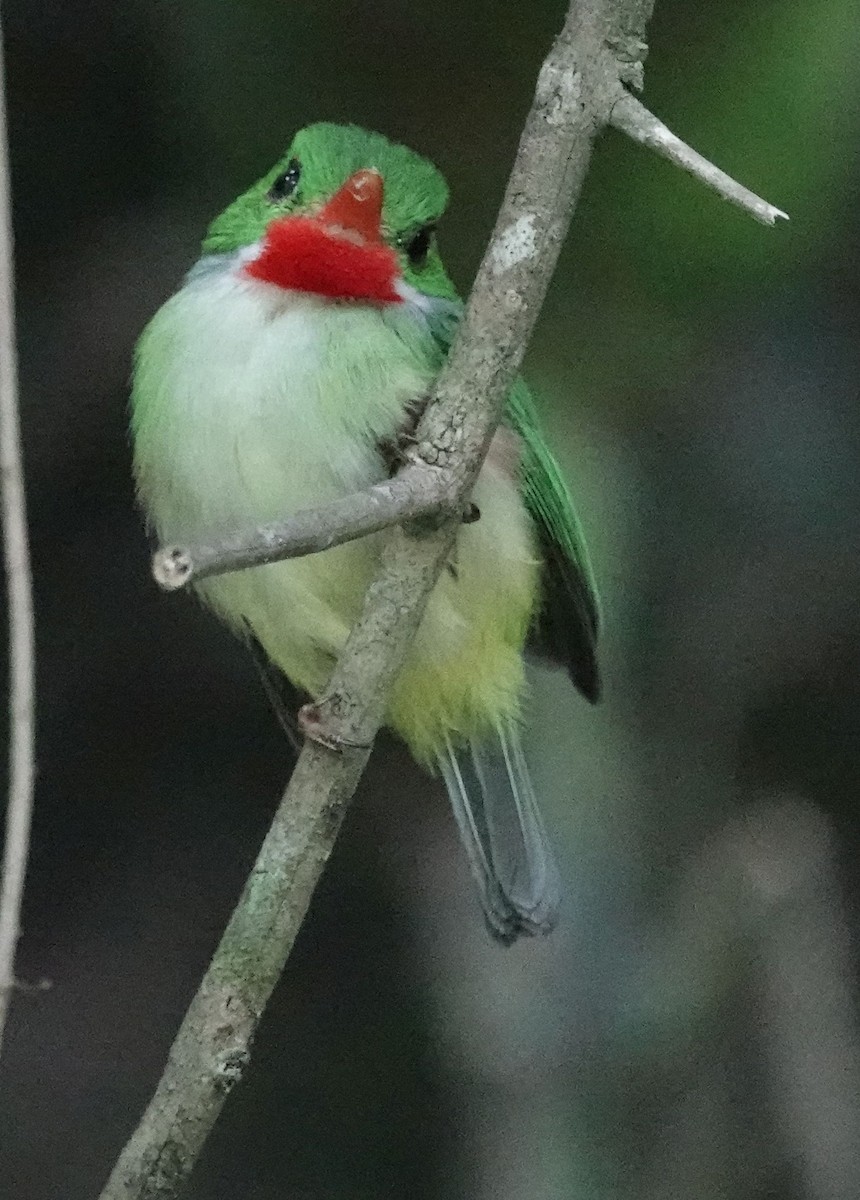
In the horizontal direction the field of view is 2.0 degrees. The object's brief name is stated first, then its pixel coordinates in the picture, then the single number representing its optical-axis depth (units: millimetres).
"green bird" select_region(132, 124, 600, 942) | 2445
